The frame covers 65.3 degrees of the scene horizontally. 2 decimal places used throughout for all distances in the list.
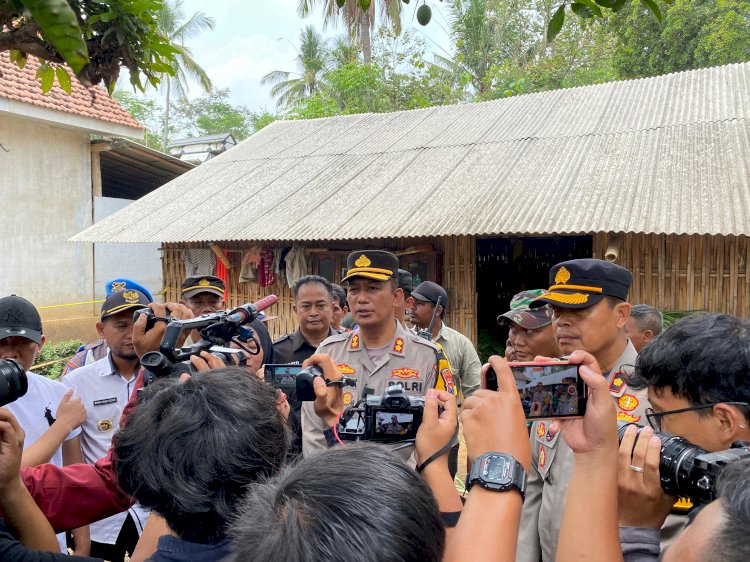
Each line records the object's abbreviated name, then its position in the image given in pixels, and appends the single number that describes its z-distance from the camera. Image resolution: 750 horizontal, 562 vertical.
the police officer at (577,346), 2.06
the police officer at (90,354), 3.90
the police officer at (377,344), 2.92
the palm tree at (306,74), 26.42
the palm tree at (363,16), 17.75
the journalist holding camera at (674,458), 0.97
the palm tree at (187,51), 26.14
